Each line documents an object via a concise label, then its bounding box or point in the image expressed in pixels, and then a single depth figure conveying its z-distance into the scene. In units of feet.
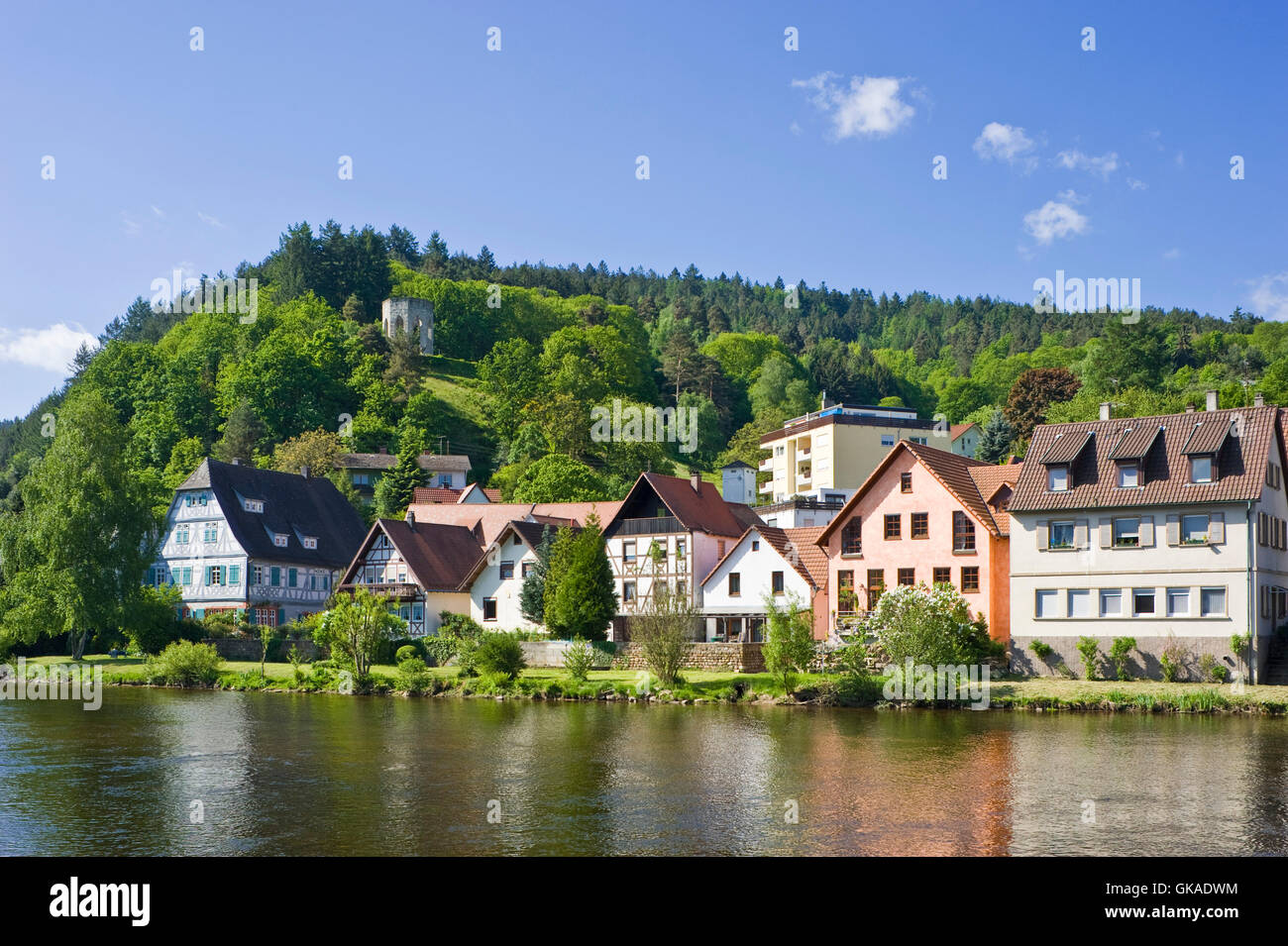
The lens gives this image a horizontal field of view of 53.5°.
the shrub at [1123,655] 155.22
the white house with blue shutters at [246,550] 264.11
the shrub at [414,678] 176.96
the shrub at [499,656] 177.58
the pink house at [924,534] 175.32
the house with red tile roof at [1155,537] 153.28
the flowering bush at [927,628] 155.43
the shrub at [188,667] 194.08
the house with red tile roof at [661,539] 228.63
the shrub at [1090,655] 156.66
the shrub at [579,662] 172.86
